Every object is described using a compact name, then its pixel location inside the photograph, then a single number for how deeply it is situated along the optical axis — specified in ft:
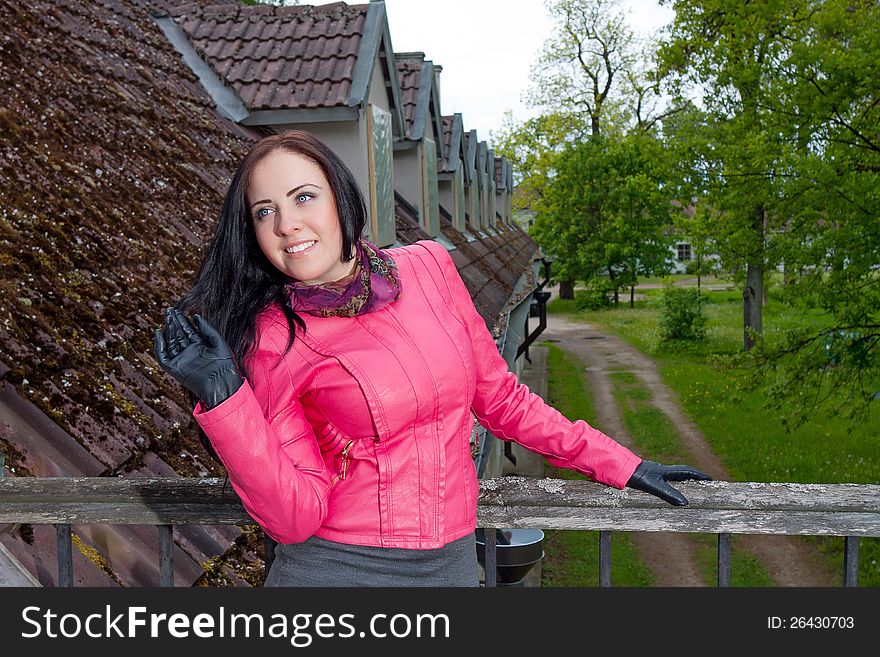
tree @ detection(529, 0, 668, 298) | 126.72
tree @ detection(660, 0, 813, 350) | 27.68
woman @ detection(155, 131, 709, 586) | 5.26
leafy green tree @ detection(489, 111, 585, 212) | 133.69
